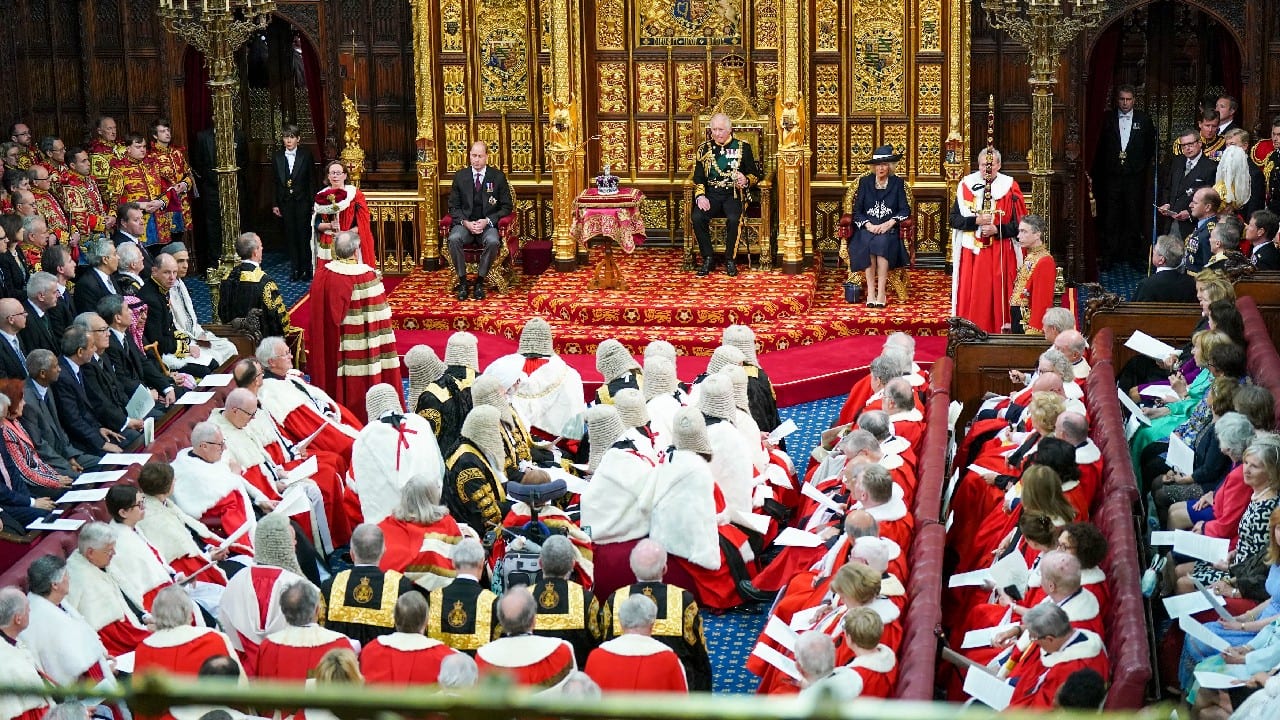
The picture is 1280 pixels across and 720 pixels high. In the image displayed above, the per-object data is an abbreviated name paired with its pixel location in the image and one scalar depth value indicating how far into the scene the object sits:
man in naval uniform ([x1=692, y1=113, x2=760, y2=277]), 15.70
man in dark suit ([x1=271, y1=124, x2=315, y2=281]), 17.27
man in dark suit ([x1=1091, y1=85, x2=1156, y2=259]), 16.45
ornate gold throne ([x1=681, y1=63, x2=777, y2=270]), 16.19
